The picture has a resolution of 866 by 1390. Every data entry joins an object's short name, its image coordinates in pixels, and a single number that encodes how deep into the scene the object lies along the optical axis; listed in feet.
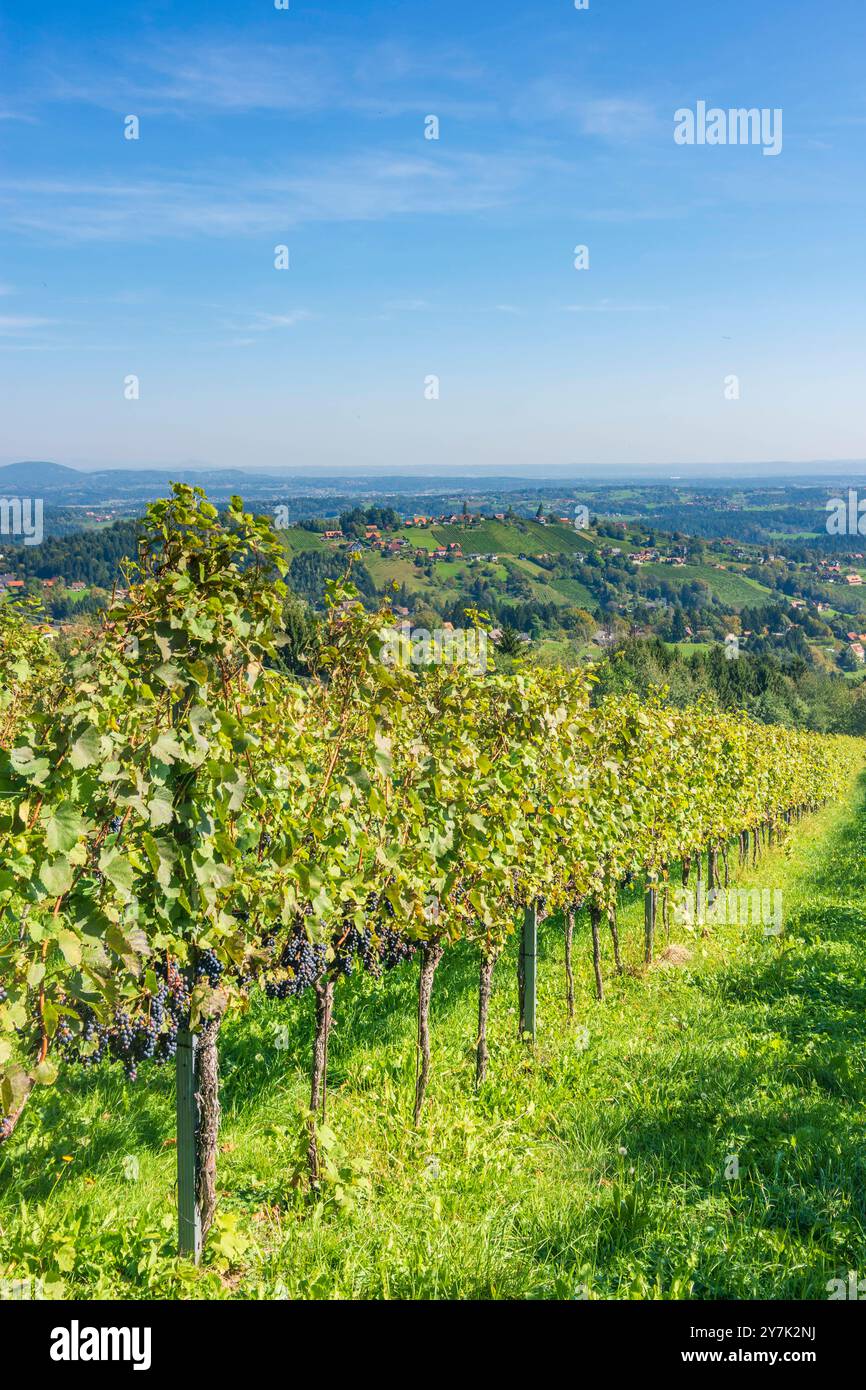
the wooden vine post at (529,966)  25.06
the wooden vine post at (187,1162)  13.35
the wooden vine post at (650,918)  37.19
